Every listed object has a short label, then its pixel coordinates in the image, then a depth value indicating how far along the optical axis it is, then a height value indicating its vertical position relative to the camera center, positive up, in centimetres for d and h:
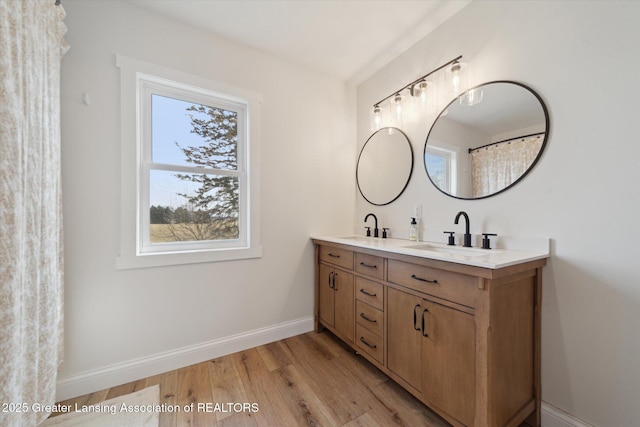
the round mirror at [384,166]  217 +46
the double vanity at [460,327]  109 -62
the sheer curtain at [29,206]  82 +2
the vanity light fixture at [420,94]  171 +98
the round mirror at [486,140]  141 +49
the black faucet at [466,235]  162 -15
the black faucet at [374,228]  237 -17
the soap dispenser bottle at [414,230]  200 -15
